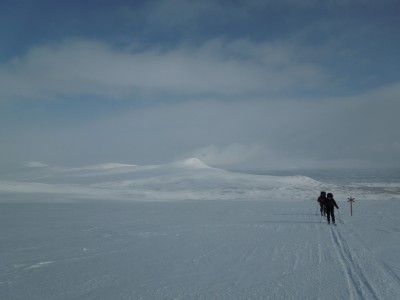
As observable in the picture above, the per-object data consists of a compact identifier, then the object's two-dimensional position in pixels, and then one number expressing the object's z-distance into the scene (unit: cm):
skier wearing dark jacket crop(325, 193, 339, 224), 1352
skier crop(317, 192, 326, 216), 1459
